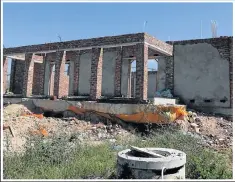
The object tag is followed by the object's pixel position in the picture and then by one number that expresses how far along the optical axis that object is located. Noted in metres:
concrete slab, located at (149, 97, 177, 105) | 11.56
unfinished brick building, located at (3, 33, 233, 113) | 13.18
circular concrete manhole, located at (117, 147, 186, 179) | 4.87
